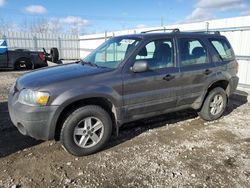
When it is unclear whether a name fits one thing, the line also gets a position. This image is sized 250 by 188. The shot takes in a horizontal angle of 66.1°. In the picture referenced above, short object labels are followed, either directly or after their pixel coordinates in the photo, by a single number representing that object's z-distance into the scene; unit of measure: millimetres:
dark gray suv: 2688
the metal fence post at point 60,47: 17047
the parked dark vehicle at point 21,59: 10267
